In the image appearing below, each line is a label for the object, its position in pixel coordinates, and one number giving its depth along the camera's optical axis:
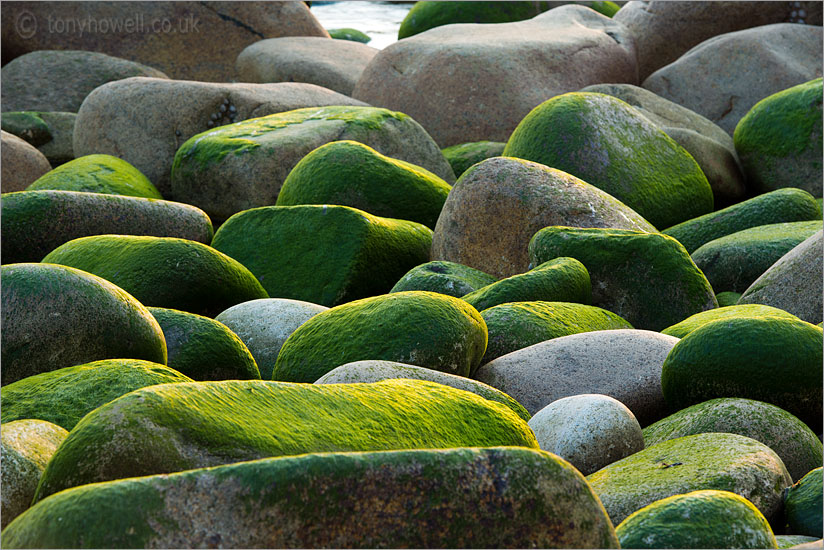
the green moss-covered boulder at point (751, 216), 12.92
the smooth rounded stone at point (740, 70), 19.19
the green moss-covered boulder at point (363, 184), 13.32
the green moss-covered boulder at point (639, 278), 10.62
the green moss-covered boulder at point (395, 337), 8.04
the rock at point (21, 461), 5.35
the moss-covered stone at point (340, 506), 4.05
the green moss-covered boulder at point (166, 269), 10.06
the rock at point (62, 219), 11.86
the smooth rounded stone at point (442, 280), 10.50
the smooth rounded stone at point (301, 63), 22.62
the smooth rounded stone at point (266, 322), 9.50
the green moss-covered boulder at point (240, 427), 4.87
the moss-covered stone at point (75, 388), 6.57
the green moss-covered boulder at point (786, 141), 15.45
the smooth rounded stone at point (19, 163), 16.62
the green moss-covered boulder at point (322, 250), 11.56
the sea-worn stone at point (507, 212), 11.59
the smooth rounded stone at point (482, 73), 18.89
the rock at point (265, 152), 15.18
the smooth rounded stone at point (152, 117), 17.11
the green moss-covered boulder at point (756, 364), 7.63
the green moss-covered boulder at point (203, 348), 8.47
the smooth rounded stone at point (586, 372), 8.25
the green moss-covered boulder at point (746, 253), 11.53
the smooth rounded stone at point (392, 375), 7.02
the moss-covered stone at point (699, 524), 5.02
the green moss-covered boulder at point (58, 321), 7.58
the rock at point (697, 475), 6.08
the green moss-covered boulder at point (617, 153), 13.82
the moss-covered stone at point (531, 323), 9.04
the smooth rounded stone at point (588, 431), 6.89
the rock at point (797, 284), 9.97
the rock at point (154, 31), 23.31
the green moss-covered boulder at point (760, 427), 7.00
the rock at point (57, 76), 21.44
